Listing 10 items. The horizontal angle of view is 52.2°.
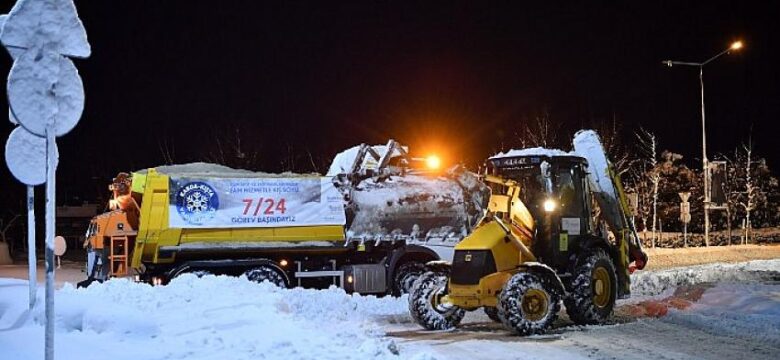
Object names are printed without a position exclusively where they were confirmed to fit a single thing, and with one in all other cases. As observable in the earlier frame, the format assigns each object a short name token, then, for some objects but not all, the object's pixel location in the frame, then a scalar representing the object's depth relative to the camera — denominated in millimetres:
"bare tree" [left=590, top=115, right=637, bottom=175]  40684
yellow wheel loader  11938
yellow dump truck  16016
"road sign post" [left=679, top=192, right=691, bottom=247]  32375
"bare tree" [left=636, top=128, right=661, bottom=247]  40653
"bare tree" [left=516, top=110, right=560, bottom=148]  39469
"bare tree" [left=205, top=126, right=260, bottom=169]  43156
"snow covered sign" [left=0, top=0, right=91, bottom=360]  6406
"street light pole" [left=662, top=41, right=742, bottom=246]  33969
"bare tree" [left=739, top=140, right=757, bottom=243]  43250
